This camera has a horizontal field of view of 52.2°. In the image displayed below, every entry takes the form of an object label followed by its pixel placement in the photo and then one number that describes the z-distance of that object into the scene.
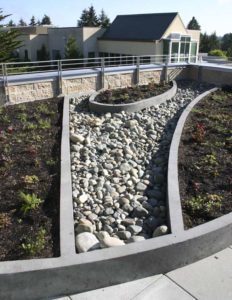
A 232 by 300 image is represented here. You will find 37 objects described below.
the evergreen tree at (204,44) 36.47
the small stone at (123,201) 4.11
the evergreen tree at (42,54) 24.73
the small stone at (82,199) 4.05
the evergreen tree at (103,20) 34.06
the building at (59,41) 21.96
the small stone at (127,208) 3.99
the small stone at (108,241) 3.24
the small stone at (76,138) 5.70
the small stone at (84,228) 3.52
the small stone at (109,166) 5.00
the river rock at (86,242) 3.16
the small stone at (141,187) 4.44
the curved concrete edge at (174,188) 3.29
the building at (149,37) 18.77
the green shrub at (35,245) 2.96
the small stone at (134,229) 3.58
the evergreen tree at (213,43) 37.03
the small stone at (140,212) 3.89
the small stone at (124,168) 4.91
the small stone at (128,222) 3.73
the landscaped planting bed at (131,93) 7.98
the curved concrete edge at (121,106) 7.52
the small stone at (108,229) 3.60
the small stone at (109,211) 3.92
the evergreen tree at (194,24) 49.32
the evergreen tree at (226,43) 45.17
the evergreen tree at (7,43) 12.06
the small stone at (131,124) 6.71
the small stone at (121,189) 4.40
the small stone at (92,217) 3.77
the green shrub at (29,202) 3.56
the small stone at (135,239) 3.36
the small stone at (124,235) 3.47
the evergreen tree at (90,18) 37.33
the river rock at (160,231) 3.34
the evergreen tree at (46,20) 65.99
